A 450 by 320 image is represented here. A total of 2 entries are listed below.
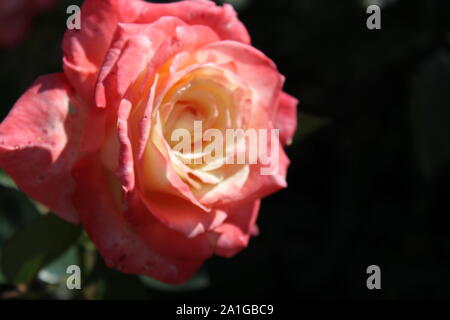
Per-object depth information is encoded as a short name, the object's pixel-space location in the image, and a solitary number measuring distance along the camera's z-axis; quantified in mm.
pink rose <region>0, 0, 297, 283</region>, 382
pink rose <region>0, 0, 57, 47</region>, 579
